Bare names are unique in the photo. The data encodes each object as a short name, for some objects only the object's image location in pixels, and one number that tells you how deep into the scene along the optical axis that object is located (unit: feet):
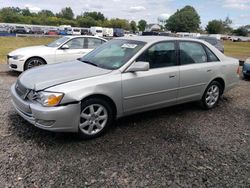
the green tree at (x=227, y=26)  284.51
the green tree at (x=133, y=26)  304.46
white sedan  20.60
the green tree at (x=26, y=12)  306.06
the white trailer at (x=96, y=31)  162.29
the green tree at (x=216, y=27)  267.70
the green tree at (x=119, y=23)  287.06
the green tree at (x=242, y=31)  270.45
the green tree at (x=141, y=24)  322.84
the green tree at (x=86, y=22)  271.63
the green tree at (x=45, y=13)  306.82
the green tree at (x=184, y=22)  282.42
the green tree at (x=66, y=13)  328.71
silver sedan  8.84
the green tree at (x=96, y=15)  326.01
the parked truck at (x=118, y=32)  166.21
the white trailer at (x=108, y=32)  167.50
